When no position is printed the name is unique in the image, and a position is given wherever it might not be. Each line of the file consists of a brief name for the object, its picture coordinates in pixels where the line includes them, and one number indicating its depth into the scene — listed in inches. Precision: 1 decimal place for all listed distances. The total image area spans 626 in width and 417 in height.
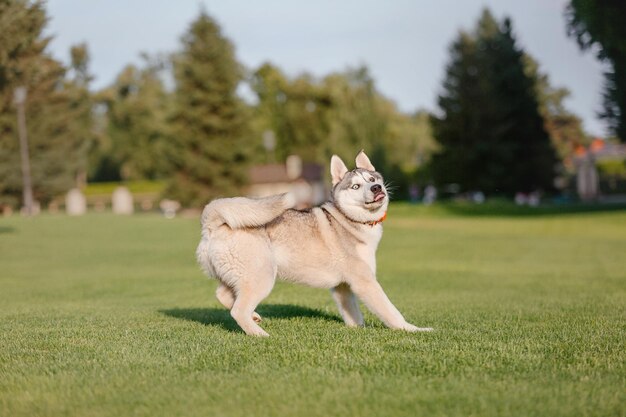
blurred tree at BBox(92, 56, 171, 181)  3585.6
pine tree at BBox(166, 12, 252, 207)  2588.6
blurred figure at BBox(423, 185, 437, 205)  2780.5
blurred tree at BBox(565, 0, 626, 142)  914.7
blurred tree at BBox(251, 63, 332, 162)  3818.9
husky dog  313.1
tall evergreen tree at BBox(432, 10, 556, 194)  2623.0
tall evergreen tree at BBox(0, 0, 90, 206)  2300.7
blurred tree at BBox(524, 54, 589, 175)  3993.9
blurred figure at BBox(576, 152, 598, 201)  2832.2
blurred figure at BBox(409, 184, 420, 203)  2933.1
